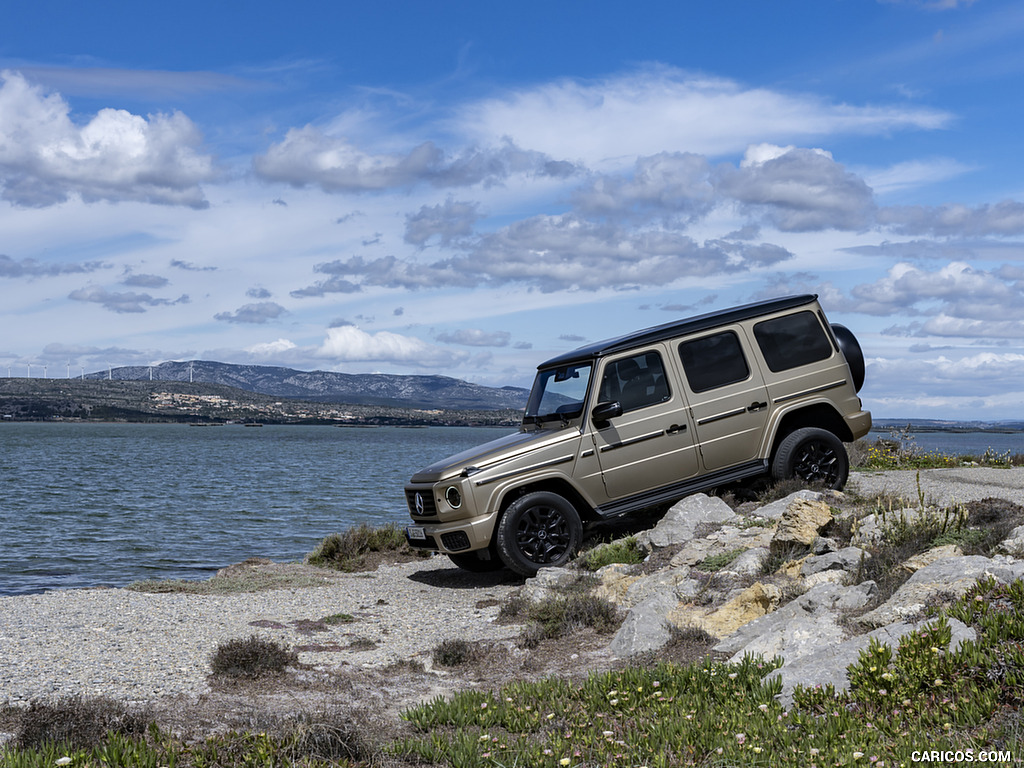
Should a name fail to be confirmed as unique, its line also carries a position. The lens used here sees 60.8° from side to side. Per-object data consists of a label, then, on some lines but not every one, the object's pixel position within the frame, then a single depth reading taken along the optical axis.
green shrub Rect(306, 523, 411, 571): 14.27
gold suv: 10.40
